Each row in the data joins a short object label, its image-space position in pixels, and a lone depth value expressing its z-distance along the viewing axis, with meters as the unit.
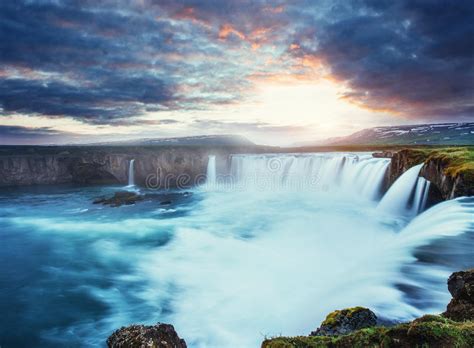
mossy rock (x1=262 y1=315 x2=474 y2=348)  3.43
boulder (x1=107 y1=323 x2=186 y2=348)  4.64
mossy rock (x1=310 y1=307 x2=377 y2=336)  5.75
